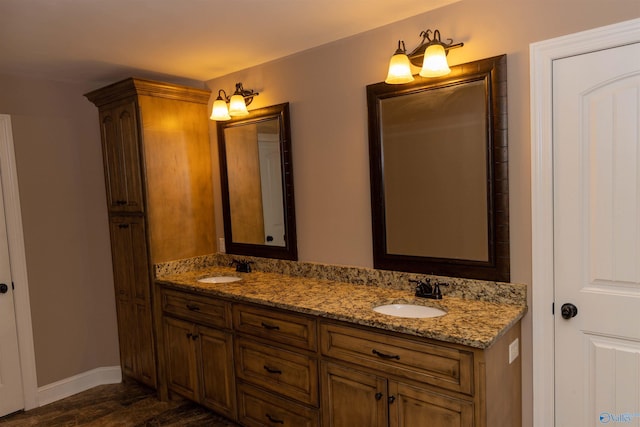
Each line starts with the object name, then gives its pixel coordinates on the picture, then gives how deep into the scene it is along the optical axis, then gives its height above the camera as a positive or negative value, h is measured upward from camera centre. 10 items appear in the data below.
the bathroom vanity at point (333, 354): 1.78 -0.85
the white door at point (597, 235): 1.79 -0.28
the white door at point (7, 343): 3.04 -1.01
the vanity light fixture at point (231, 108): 2.92 +0.56
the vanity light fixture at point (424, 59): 2.03 +0.59
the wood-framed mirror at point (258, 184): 3.00 +0.04
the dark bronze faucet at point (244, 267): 3.22 -0.58
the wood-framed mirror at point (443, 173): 2.10 +0.04
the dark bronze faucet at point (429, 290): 2.25 -0.58
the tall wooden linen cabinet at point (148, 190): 3.06 +0.02
